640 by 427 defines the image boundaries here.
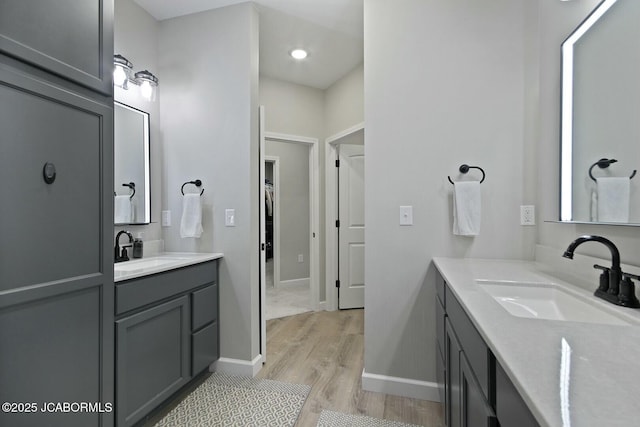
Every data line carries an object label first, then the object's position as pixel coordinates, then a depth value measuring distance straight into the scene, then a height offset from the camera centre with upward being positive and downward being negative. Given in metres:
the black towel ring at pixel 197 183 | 2.30 +0.21
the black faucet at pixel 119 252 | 1.96 -0.27
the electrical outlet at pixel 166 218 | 2.40 -0.06
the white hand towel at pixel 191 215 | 2.23 -0.03
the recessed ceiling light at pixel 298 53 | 2.94 +1.57
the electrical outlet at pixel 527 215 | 1.79 -0.02
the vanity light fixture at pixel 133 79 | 1.91 +0.90
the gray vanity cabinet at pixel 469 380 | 0.66 -0.49
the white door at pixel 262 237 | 2.38 -0.20
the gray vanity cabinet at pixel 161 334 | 1.47 -0.72
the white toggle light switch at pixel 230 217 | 2.27 -0.04
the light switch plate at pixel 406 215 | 1.97 -0.02
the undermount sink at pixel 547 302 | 0.99 -0.34
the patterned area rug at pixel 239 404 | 1.70 -1.19
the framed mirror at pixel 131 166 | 2.07 +0.32
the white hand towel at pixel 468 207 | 1.80 +0.03
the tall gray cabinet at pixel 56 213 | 0.97 -0.01
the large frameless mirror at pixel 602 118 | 1.08 +0.39
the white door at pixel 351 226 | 3.67 -0.18
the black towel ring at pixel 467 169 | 1.85 +0.27
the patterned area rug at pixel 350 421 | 1.68 -1.19
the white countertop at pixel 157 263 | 1.53 -0.32
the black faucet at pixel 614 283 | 0.94 -0.23
